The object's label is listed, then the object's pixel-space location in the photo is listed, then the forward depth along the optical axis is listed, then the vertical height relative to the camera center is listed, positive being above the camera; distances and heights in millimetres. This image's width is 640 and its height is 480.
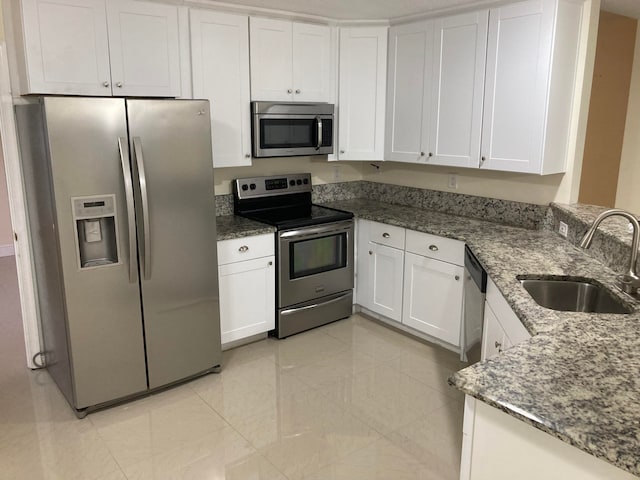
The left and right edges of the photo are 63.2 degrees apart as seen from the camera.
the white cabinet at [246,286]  3412 -1019
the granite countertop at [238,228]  3366 -630
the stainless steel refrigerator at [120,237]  2570 -555
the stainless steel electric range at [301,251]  3678 -842
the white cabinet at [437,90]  3377 +299
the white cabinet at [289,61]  3539 +504
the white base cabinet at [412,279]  3439 -1017
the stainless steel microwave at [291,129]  3600 +31
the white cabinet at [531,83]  3006 +303
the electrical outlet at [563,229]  3127 -570
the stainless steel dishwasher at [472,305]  2844 -979
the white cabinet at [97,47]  2707 +464
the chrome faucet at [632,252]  1962 -467
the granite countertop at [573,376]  1187 -659
